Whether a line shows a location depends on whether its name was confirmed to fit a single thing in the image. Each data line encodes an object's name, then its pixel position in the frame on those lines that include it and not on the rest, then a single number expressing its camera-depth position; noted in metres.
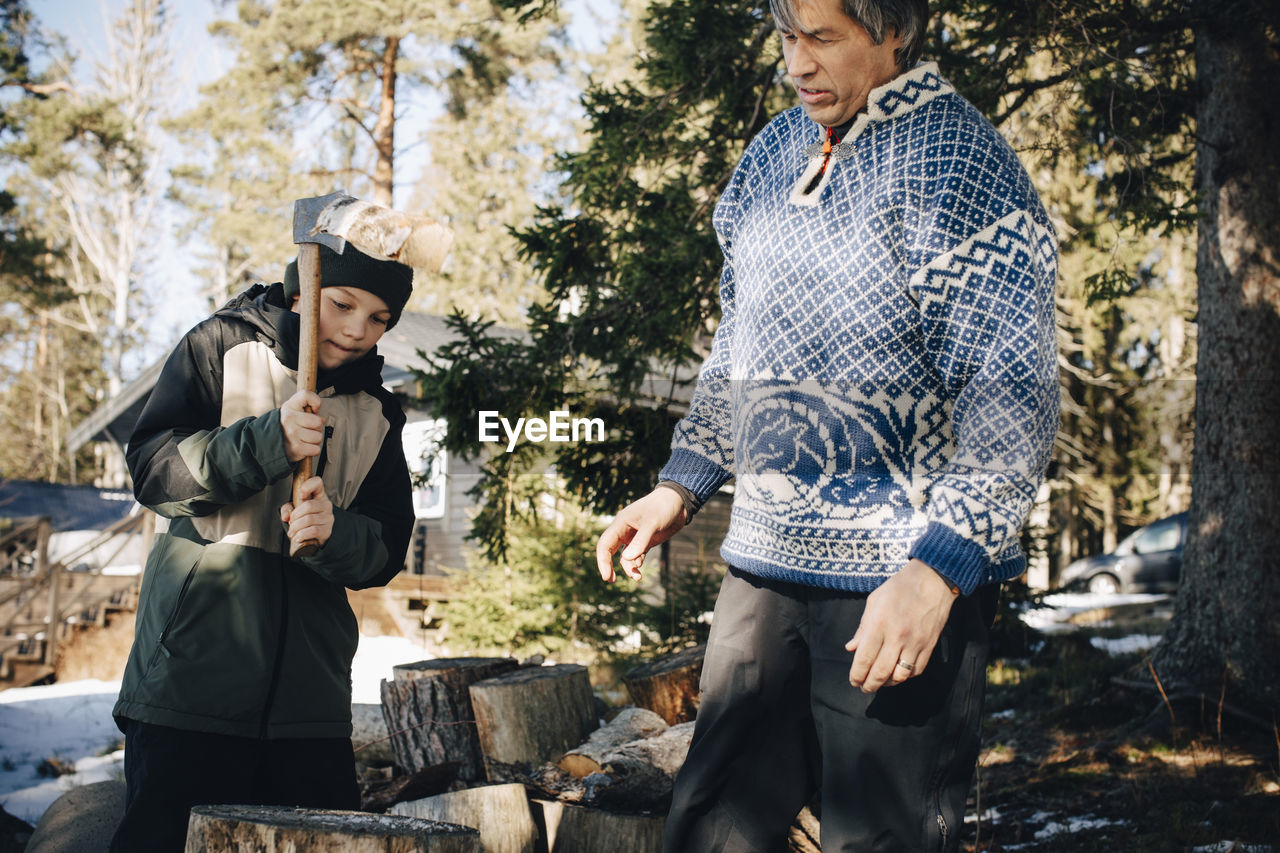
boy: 2.20
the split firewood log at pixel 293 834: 1.94
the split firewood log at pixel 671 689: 4.26
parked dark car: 18.08
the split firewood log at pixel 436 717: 4.08
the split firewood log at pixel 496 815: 3.17
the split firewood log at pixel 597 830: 3.11
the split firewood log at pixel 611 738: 3.73
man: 1.52
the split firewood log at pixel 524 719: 3.90
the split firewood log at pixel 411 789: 3.52
